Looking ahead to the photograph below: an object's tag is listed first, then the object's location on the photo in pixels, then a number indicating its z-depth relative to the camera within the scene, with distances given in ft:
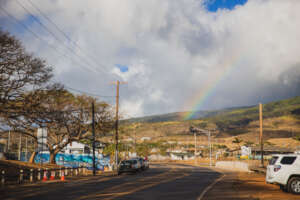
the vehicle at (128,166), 124.42
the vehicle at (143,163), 139.67
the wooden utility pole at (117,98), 144.13
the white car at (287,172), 52.70
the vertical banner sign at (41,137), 100.70
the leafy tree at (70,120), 132.36
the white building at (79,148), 204.29
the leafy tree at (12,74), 88.33
